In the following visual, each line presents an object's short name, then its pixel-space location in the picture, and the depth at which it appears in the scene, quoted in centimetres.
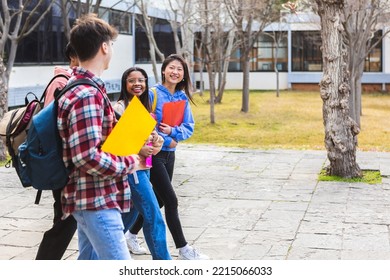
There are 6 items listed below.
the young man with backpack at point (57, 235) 395
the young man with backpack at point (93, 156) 319
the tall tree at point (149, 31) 2140
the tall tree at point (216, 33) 2301
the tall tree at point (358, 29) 1822
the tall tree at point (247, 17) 2311
